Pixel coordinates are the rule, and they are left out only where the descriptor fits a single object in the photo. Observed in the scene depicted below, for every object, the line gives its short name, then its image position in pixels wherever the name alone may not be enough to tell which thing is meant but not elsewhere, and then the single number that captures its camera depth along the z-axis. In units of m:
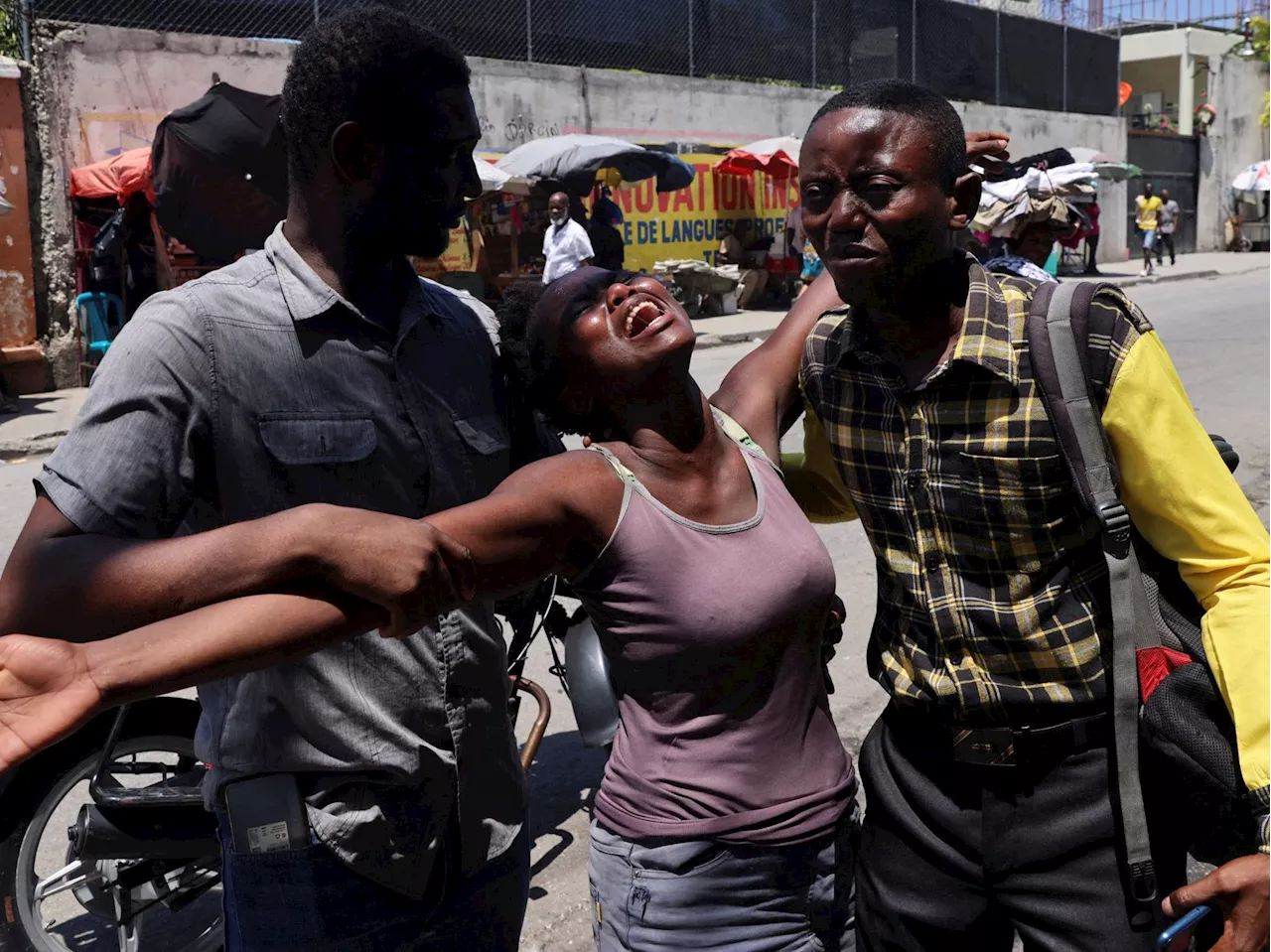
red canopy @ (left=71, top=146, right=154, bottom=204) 11.91
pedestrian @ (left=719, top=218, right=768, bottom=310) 19.75
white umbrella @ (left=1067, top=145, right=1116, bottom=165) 21.39
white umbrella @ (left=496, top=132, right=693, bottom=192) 15.02
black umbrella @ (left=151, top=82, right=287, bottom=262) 5.25
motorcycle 2.82
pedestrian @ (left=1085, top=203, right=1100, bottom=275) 22.62
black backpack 1.70
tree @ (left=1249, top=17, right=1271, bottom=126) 35.03
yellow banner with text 18.95
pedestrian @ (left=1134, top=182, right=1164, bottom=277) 25.28
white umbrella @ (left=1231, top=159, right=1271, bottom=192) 29.17
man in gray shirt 1.70
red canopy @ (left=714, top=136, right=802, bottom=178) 18.83
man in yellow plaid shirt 1.72
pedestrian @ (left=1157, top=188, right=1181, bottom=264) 26.38
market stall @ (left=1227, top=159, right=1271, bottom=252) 32.28
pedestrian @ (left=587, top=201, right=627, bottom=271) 14.30
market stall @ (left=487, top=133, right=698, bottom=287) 15.11
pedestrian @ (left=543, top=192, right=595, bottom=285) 13.84
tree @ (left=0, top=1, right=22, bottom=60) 12.64
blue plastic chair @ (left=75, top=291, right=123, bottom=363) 12.64
